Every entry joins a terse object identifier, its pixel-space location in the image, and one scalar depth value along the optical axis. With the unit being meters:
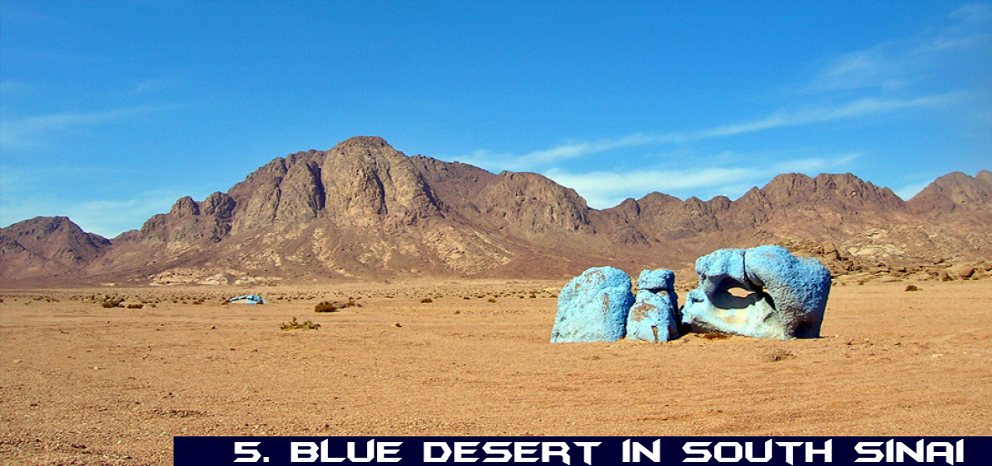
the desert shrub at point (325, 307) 34.80
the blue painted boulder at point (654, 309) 16.05
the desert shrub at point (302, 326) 23.11
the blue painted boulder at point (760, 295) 14.89
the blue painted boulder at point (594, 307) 16.62
